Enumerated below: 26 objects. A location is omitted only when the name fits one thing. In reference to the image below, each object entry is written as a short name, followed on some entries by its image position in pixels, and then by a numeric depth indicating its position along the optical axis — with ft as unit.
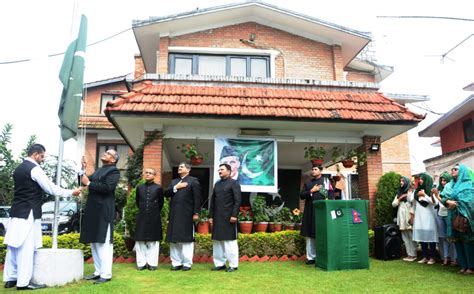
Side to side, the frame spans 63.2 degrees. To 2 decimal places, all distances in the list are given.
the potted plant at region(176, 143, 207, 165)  30.40
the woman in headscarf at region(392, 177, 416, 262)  26.45
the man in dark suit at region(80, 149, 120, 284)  18.78
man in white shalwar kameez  17.12
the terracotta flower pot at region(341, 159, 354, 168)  31.78
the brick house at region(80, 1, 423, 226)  28.68
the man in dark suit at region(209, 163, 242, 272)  22.09
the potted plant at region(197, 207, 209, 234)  28.48
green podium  22.16
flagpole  18.98
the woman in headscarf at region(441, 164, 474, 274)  20.52
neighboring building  52.03
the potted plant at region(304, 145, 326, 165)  31.14
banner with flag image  30.76
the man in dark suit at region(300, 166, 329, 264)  24.67
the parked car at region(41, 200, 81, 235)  46.70
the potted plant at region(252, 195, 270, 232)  29.60
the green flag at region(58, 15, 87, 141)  20.42
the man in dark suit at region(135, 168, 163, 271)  22.48
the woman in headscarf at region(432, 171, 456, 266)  23.65
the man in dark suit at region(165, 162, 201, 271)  22.45
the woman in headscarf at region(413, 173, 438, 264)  24.45
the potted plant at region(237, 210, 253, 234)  29.07
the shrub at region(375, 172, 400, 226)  28.89
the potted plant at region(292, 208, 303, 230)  30.60
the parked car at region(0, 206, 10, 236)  47.49
